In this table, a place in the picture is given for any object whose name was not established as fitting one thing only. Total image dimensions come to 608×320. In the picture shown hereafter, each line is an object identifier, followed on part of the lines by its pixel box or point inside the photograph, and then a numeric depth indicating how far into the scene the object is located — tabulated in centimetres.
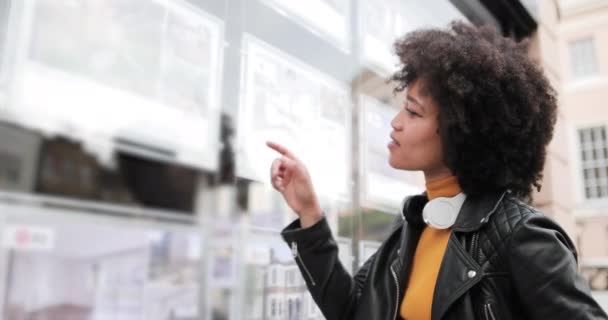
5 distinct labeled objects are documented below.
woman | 71
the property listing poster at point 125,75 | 64
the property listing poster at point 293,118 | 99
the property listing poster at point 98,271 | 59
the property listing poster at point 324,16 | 114
